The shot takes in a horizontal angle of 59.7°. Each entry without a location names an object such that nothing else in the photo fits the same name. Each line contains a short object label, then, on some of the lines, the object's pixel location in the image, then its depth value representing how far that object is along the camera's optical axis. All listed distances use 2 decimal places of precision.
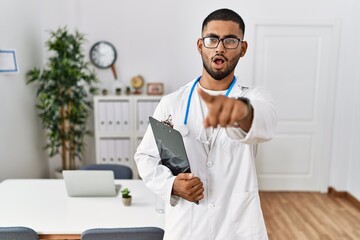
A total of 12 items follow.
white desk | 1.67
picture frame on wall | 2.90
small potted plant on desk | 1.89
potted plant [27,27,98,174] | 3.31
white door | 3.70
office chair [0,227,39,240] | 1.47
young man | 1.13
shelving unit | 3.58
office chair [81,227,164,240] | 1.43
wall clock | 3.81
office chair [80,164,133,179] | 2.58
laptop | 1.92
